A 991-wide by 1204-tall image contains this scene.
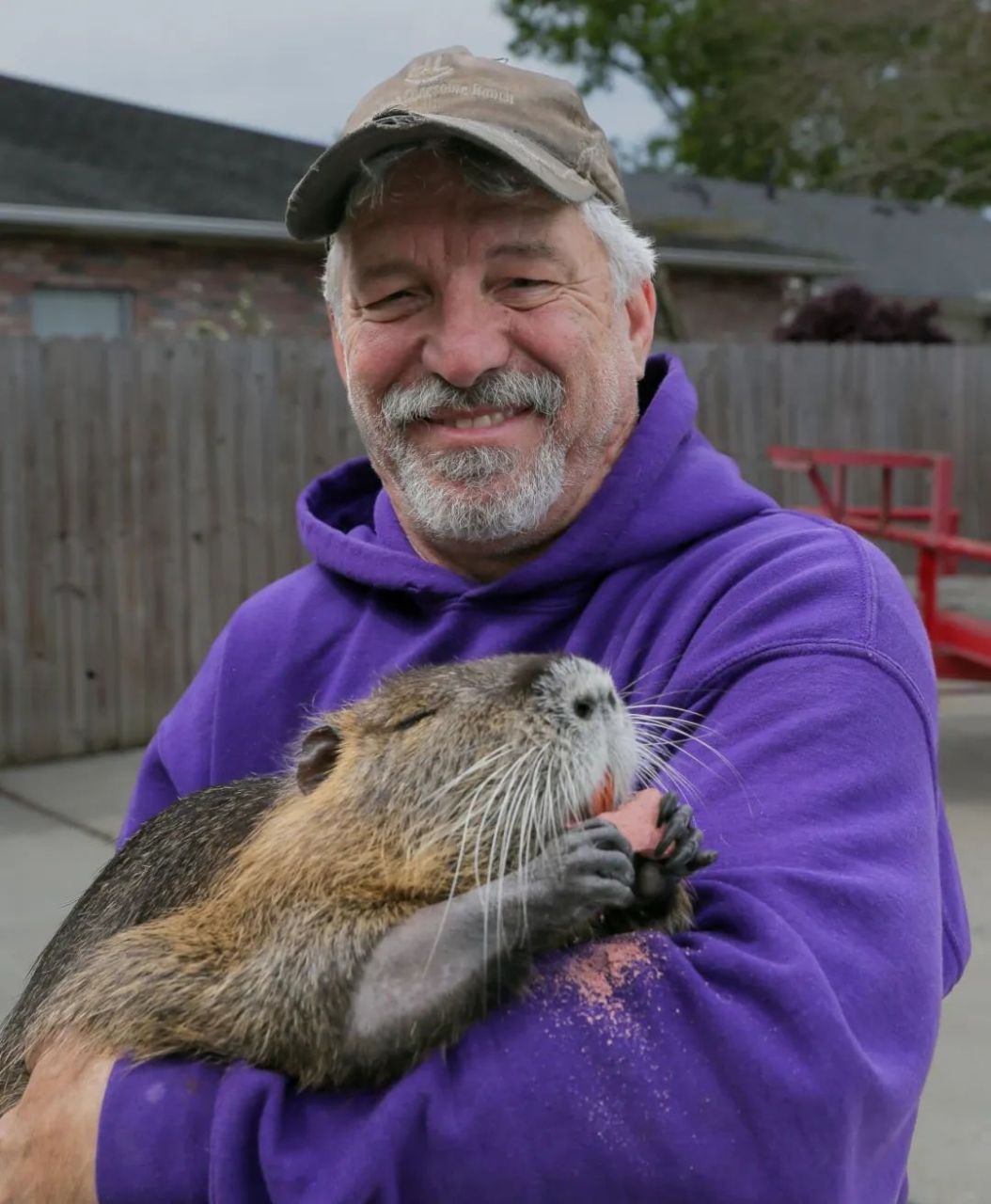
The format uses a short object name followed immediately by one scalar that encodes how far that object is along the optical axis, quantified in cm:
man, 126
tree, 2570
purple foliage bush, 1525
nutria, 139
